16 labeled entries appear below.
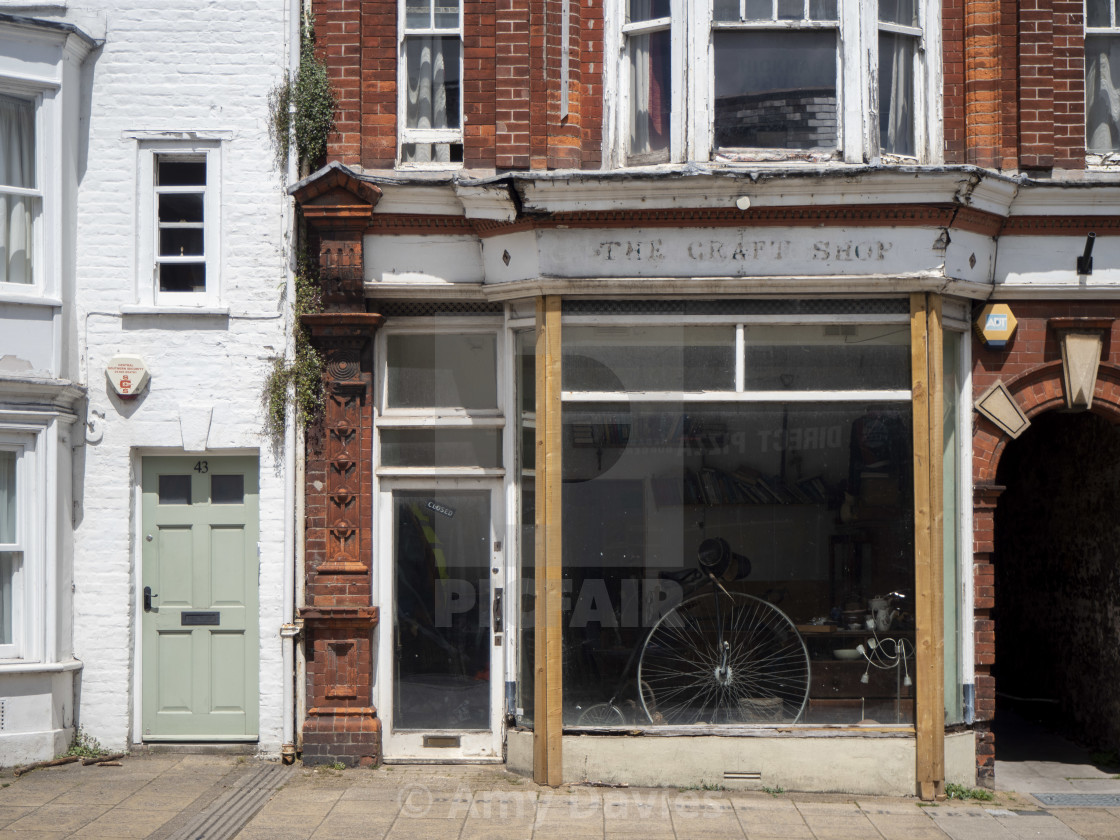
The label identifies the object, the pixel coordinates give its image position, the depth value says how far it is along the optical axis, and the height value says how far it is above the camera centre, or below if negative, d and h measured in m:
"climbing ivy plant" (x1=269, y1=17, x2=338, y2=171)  8.67 +2.60
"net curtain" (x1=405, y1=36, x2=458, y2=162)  8.84 +2.88
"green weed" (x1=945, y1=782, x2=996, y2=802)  8.10 -2.50
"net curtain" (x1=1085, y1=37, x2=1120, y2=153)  8.66 +2.69
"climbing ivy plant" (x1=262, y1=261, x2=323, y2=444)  8.64 +0.52
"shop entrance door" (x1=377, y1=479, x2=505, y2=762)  8.63 -1.37
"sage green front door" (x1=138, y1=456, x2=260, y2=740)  8.80 -1.26
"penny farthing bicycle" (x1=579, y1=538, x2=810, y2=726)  8.25 -1.56
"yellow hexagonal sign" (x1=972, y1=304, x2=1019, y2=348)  8.38 +0.90
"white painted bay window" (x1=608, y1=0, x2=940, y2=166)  8.19 +2.66
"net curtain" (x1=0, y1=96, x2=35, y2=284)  8.66 +1.94
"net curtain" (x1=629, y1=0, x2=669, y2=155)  8.40 +2.65
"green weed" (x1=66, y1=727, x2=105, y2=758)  8.62 -2.26
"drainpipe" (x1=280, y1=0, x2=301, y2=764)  8.56 -0.52
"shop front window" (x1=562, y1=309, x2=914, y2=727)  8.26 -0.54
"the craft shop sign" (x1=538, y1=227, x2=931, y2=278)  8.08 +1.38
